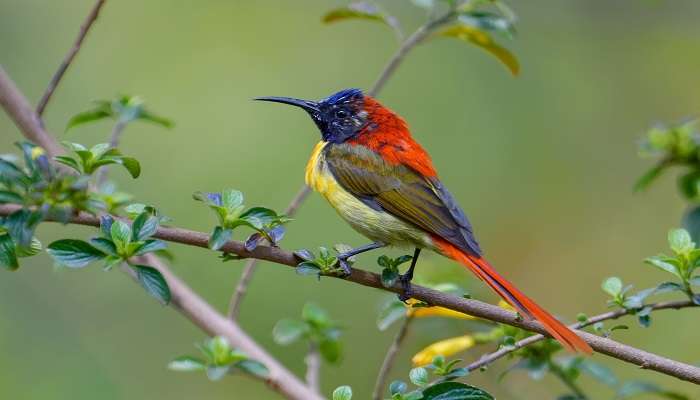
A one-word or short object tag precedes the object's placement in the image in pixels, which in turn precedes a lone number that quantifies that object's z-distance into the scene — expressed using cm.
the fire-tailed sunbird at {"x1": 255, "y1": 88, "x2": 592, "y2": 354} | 686
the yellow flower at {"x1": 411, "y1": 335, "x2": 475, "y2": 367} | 642
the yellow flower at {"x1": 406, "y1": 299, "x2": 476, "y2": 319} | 648
